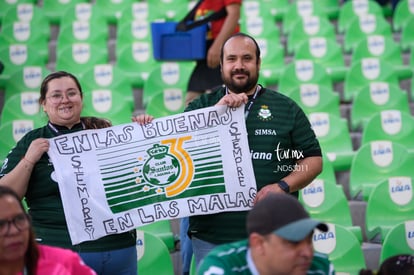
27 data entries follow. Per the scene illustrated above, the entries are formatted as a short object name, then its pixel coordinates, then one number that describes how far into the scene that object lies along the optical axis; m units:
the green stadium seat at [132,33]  17.50
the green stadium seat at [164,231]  10.76
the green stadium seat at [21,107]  13.81
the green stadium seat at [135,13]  18.52
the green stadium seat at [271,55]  17.00
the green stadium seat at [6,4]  18.51
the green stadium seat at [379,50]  17.20
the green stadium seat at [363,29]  18.19
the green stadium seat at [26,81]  15.02
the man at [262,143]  8.50
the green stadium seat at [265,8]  18.95
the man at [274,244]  5.68
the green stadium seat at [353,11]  19.20
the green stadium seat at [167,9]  18.31
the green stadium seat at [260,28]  18.00
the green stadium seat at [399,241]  9.79
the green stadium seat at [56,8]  18.77
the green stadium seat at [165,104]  14.33
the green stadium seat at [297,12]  18.97
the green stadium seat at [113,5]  19.25
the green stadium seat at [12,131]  12.44
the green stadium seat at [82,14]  18.28
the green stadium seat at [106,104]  13.94
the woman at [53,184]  8.18
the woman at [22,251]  5.84
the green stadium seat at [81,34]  17.36
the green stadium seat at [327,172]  12.54
